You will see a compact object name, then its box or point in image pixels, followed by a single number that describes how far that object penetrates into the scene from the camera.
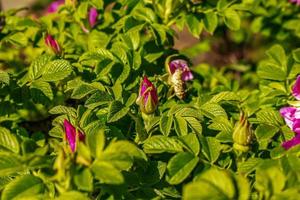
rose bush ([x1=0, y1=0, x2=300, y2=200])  0.60
